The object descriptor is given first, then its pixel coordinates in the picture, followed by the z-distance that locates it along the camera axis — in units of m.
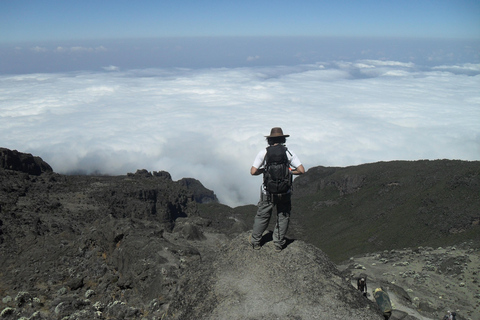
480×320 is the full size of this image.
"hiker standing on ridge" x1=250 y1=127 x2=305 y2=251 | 8.09
